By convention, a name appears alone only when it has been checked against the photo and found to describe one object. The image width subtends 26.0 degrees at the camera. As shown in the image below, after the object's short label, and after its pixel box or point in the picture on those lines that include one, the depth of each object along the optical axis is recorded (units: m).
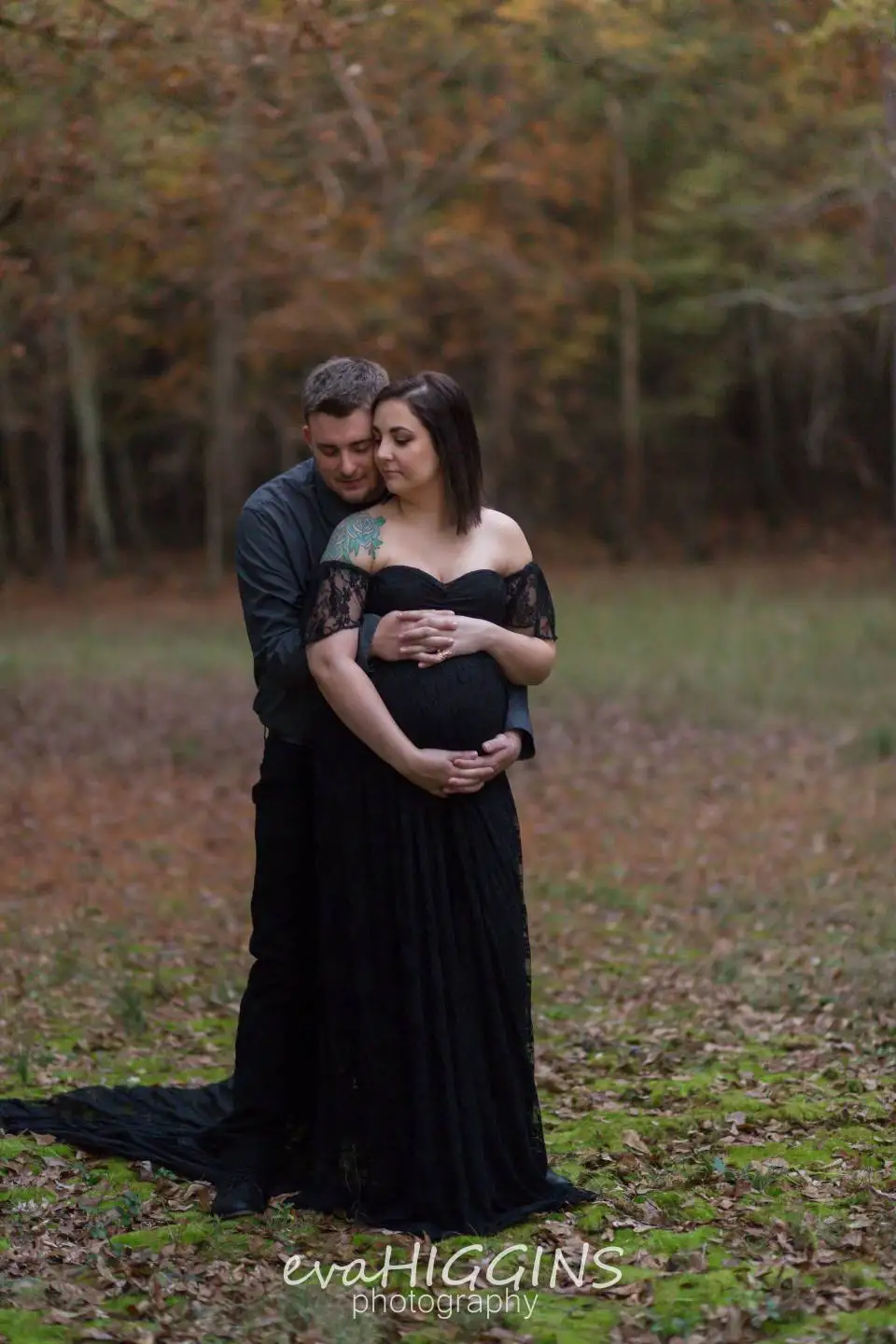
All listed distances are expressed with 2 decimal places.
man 5.25
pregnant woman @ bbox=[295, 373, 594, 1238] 5.20
